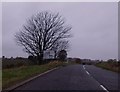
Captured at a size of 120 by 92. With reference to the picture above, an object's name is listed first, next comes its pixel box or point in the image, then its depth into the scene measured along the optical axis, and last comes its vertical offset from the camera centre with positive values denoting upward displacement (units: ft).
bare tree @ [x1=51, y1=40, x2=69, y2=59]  79.66 +3.81
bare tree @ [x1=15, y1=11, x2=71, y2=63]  77.07 +10.29
